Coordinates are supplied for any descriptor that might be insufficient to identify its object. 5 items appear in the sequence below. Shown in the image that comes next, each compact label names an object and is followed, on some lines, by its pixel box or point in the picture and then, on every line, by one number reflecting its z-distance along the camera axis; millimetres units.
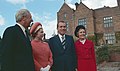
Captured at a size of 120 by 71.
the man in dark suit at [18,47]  1336
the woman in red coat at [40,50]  1646
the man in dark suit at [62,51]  1956
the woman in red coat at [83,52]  2106
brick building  14439
